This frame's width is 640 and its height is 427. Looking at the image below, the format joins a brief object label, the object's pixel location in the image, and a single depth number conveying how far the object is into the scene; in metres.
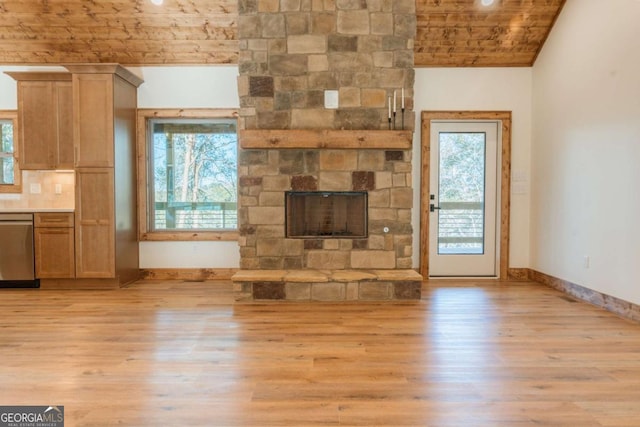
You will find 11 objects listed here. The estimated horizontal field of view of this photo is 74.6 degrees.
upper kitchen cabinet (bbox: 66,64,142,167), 4.87
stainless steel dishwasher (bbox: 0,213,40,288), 4.91
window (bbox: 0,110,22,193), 5.45
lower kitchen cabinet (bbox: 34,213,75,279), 4.91
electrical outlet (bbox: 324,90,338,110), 4.60
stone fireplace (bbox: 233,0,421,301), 4.56
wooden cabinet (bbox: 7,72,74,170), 5.06
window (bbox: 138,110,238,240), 5.70
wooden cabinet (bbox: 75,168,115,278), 4.91
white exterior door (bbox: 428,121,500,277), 5.59
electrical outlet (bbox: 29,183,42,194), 5.47
